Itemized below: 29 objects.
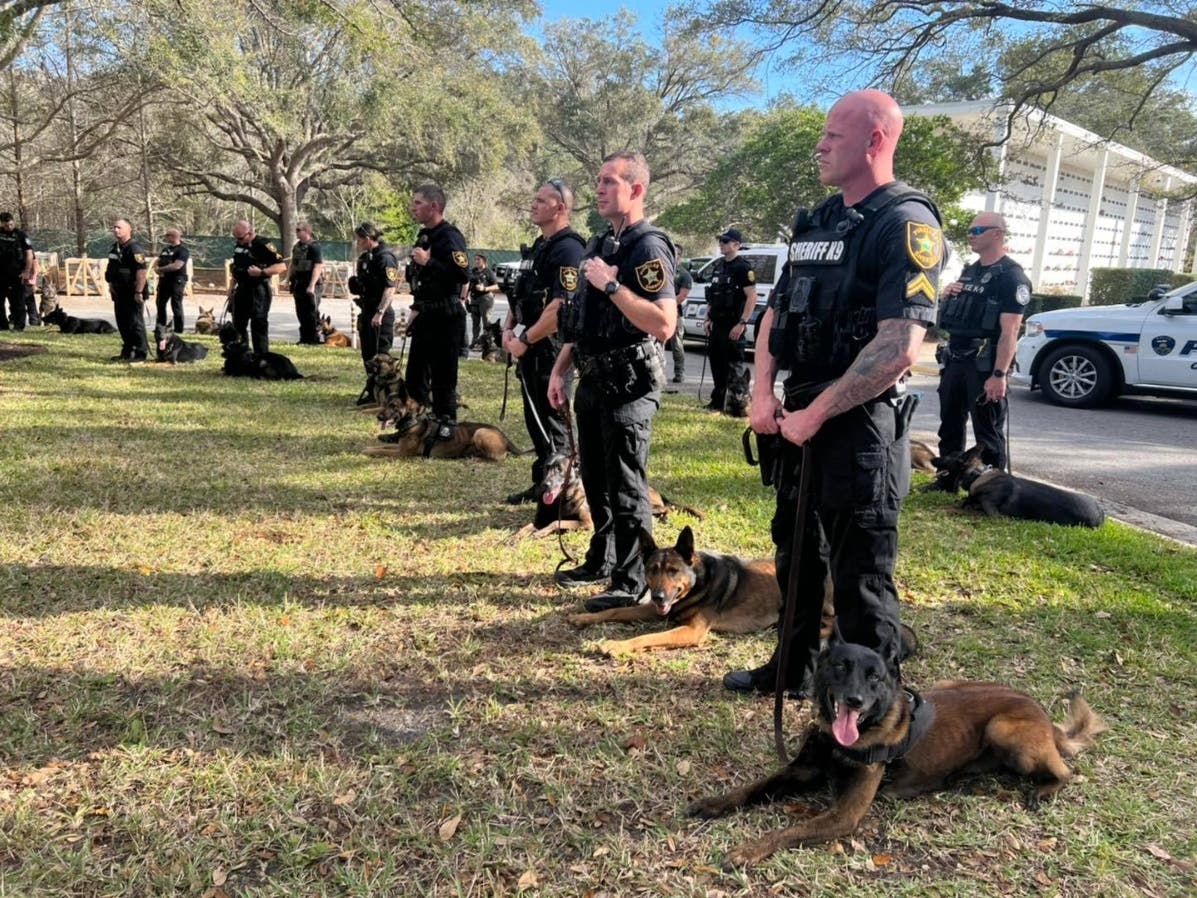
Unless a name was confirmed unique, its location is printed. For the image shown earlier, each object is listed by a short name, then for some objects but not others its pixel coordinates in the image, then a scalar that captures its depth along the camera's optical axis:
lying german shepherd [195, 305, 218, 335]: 15.78
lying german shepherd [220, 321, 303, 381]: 10.66
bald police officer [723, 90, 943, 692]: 2.42
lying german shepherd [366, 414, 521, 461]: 7.09
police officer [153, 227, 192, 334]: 13.12
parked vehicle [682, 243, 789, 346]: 15.72
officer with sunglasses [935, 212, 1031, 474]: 5.94
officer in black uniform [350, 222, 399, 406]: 9.27
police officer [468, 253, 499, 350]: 14.77
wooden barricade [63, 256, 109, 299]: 24.70
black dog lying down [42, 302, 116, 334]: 14.70
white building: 26.55
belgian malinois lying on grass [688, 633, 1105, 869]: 2.38
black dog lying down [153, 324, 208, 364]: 11.51
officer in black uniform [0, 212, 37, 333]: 13.39
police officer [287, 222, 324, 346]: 12.74
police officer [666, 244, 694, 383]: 9.74
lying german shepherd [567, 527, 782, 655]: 3.67
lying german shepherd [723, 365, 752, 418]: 9.43
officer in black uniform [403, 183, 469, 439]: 6.71
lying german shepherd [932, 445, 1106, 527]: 5.69
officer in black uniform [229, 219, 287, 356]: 10.77
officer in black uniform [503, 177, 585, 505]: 4.59
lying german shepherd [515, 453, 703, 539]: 5.03
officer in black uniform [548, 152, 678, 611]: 3.60
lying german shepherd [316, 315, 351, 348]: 14.70
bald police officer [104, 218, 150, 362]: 10.74
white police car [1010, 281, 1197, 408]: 10.11
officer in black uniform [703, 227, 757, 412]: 9.04
